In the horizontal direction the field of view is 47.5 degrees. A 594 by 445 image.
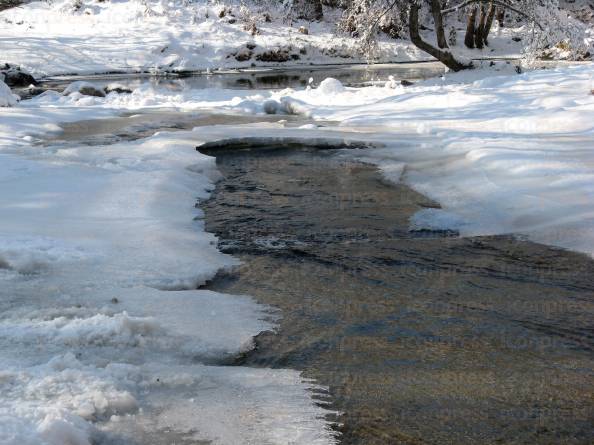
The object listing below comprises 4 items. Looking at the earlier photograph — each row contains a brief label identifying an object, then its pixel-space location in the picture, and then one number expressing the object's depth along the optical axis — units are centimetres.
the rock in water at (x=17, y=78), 2217
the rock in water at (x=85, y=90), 1759
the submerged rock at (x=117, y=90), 1798
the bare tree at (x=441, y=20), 1720
